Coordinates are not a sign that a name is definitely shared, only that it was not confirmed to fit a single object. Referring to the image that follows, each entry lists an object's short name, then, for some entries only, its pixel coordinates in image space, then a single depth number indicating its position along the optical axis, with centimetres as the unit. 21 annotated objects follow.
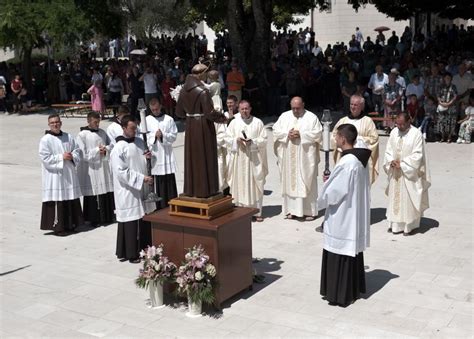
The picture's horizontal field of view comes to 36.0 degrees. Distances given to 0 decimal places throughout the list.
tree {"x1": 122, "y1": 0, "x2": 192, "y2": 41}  4708
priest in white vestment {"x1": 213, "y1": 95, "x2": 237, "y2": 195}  1198
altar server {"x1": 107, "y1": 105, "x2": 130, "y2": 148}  1180
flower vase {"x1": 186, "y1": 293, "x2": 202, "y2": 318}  795
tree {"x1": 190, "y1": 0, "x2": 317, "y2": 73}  2255
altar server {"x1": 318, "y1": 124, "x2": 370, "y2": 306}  802
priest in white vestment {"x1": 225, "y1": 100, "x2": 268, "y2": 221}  1177
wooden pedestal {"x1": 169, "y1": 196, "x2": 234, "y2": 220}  811
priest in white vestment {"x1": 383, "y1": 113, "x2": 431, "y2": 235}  1068
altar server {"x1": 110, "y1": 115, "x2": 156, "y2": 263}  967
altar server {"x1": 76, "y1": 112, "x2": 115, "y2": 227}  1174
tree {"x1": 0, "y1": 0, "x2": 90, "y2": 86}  2472
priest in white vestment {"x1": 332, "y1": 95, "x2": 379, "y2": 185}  1109
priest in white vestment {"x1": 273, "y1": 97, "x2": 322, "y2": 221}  1176
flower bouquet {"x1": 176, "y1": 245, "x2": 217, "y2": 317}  777
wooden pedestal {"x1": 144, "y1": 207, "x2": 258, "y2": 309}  800
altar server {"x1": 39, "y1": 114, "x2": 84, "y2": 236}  1129
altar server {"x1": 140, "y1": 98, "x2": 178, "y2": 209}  1158
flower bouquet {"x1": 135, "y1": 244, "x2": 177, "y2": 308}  803
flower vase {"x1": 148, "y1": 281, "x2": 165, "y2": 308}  816
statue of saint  817
